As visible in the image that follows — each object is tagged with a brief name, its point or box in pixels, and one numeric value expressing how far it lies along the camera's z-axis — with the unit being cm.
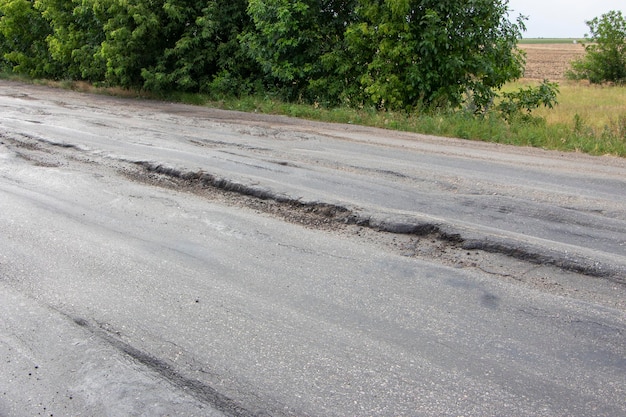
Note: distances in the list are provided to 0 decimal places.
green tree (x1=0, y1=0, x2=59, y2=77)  2314
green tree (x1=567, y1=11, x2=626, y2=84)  3138
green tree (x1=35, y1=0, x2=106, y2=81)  1952
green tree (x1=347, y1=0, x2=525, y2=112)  1395
